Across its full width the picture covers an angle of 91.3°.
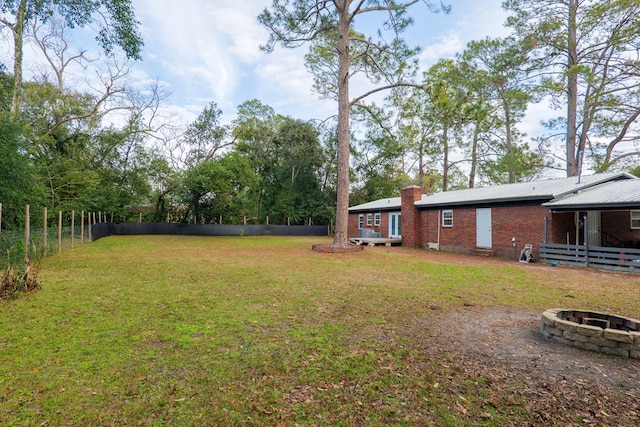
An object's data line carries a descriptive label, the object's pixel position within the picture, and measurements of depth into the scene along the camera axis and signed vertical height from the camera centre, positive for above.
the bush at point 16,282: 5.30 -1.10
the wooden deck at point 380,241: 17.70 -1.14
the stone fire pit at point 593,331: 3.34 -1.28
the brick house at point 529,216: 10.43 +0.23
